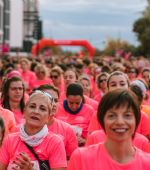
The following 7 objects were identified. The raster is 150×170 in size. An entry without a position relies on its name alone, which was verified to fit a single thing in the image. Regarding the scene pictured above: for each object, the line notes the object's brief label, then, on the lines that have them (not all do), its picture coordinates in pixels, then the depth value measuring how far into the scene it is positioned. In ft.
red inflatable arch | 170.73
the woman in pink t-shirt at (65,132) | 20.15
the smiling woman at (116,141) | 11.59
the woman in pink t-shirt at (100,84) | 36.91
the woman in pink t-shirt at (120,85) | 20.04
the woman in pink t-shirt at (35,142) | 15.92
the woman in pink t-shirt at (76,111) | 26.14
